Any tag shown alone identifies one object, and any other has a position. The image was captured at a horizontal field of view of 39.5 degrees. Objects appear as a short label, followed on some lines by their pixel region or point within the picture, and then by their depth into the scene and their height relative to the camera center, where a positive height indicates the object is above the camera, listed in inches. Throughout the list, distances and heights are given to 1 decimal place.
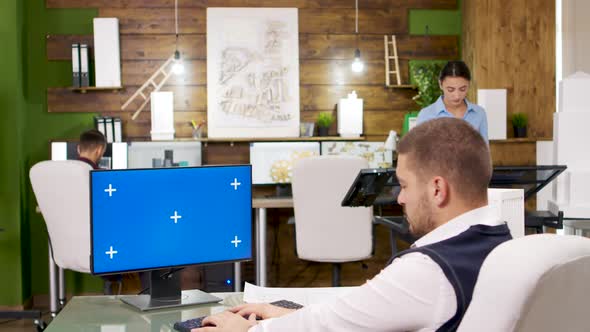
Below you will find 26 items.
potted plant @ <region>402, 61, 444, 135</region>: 237.0 +16.1
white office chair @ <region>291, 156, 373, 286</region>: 185.2 -17.2
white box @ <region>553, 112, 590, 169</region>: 176.9 -0.6
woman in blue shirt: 171.9 +7.9
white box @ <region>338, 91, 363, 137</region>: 242.2 +6.9
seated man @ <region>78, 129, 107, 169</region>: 204.4 -1.3
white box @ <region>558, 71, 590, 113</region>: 177.2 +9.6
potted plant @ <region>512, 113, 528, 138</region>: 218.5 +3.6
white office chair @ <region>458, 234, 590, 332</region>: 43.6 -8.1
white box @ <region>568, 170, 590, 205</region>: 172.1 -10.7
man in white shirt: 54.8 -7.5
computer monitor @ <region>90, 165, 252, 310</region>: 92.9 -9.5
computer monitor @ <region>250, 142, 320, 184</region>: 241.4 -5.3
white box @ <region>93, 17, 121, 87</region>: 237.9 +26.3
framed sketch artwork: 244.1 +20.3
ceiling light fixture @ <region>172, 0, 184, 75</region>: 234.5 +23.4
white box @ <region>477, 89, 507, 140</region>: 219.0 +7.7
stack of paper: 89.7 -17.3
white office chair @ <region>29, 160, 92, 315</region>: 177.3 -13.9
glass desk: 81.4 -18.3
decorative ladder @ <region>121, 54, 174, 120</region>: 242.8 +16.7
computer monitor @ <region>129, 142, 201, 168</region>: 237.8 -3.7
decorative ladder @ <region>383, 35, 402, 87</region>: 245.8 +23.7
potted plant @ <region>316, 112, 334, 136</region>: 242.2 +4.9
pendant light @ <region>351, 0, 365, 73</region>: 239.8 +24.0
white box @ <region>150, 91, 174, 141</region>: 237.3 +7.6
